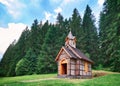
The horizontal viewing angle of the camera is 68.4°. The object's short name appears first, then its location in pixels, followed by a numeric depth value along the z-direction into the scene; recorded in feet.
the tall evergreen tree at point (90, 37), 82.36
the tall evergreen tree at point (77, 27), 82.89
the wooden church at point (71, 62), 43.43
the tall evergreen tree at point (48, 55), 75.12
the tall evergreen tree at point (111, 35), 52.81
